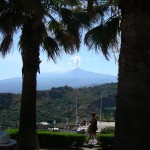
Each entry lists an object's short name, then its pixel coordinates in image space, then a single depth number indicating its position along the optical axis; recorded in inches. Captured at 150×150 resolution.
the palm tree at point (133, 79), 268.7
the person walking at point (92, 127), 695.1
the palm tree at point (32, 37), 597.0
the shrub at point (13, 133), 758.5
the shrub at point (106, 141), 692.7
